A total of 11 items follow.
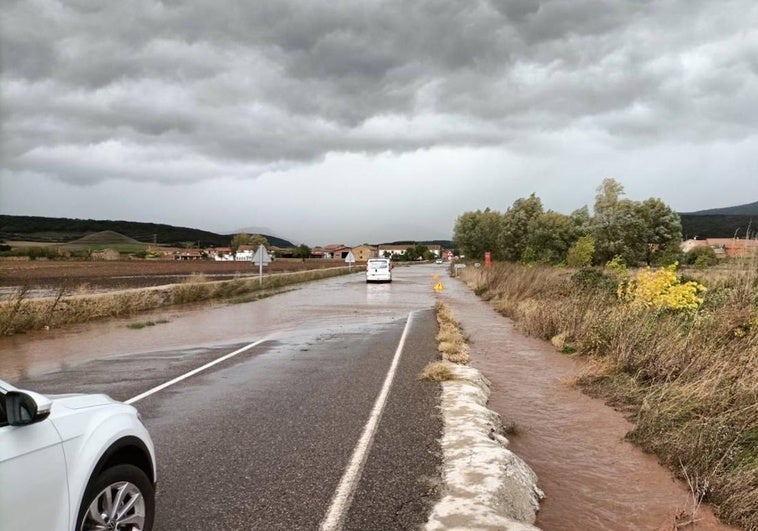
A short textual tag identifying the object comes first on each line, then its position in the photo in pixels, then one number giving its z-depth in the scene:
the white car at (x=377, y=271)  43.97
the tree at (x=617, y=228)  59.69
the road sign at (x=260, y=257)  35.71
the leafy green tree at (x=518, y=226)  71.19
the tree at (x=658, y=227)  63.75
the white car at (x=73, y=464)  2.52
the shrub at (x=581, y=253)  46.66
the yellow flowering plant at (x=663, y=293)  11.52
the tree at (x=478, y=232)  85.94
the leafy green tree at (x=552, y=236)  61.88
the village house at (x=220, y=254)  172.38
